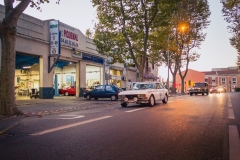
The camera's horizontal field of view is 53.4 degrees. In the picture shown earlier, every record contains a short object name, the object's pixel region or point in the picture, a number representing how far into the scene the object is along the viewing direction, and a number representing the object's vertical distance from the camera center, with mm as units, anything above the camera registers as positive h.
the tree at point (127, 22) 23062 +6533
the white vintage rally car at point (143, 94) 13651 -401
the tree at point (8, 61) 9602 +1086
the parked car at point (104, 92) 22297 -467
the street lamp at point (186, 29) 36350 +9162
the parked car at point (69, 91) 30875 -476
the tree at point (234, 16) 26172 +7779
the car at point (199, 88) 33844 -173
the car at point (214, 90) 50344 -686
